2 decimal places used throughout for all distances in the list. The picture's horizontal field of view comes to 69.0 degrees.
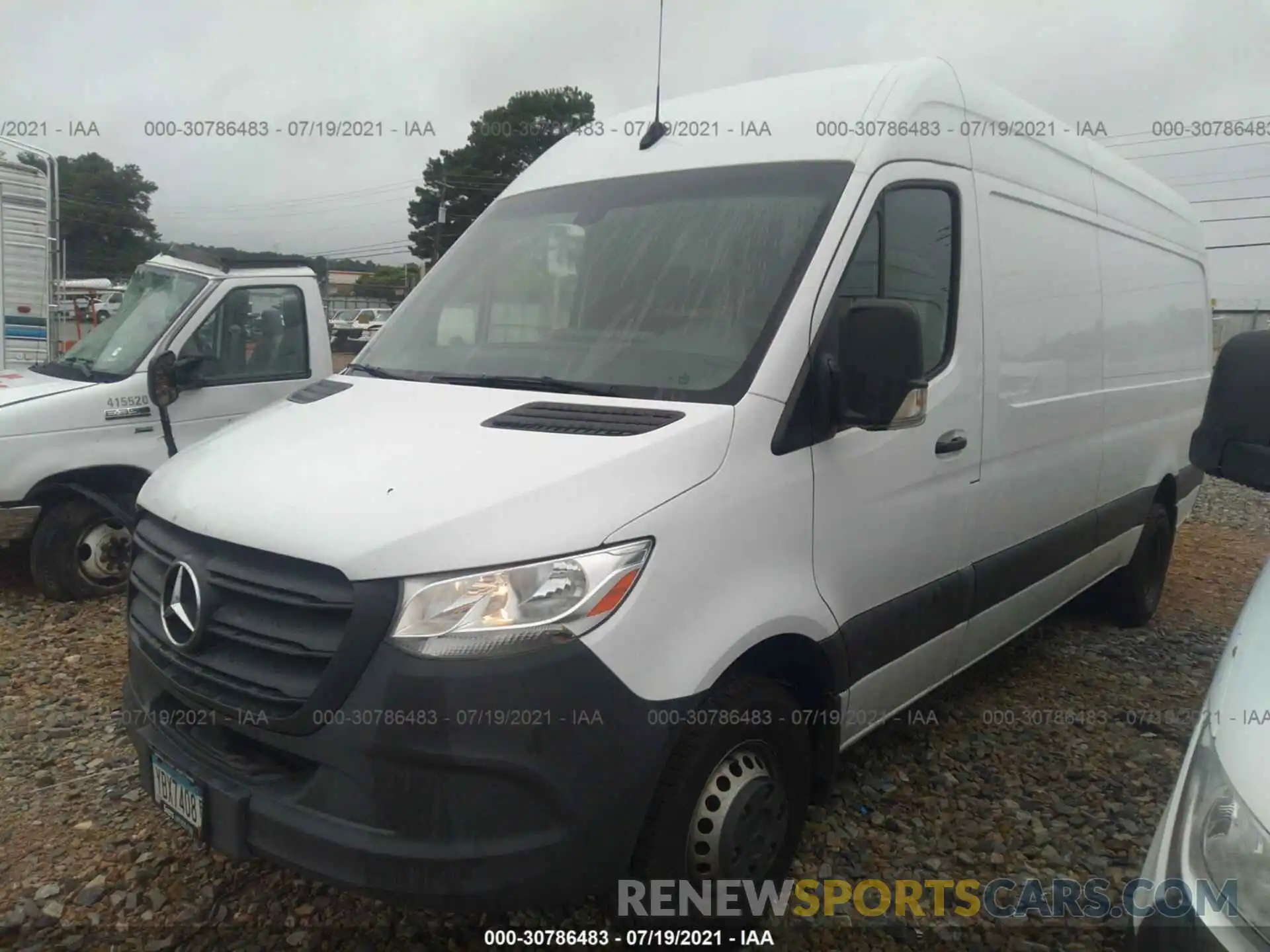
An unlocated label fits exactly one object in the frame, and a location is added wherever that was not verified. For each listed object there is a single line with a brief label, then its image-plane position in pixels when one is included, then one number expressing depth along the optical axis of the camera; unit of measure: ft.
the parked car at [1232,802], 4.91
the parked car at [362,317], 101.83
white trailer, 28.68
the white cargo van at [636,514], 6.65
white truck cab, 17.06
